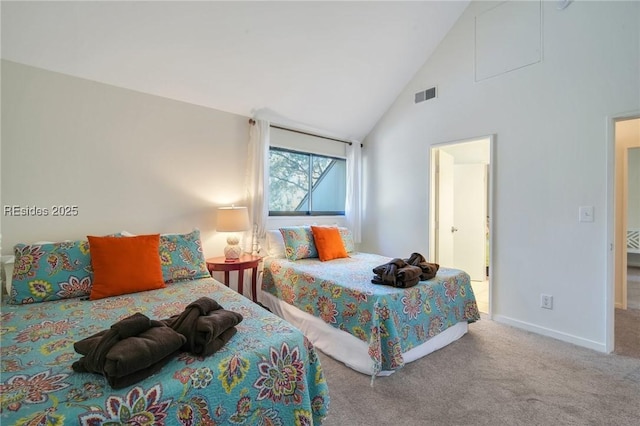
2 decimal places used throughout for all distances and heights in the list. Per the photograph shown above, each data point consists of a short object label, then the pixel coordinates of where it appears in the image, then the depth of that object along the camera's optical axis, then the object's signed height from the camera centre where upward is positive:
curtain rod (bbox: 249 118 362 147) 3.33 +1.14
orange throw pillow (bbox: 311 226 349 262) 3.12 -0.33
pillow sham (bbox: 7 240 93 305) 1.72 -0.39
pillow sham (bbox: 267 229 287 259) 3.19 -0.35
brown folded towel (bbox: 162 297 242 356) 1.12 -0.49
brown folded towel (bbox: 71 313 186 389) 0.91 -0.49
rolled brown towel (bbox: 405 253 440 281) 2.33 -0.45
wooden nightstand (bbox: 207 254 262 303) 2.70 -0.52
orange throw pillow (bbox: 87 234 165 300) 1.85 -0.37
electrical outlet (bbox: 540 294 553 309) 2.61 -0.81
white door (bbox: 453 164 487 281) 4.27 -0.07
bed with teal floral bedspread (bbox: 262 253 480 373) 1.87 -0.70
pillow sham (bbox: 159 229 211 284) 2.19 -0.37
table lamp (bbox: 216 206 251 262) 2.86 -0.09
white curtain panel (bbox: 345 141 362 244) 4.29 +0.32
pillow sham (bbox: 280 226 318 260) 3.07 -0.32
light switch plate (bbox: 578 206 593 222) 2.39 +0.02
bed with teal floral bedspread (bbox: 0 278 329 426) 0.86 -0.58
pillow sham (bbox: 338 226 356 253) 3.51 -0.32
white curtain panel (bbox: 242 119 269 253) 3.31 +0.43
